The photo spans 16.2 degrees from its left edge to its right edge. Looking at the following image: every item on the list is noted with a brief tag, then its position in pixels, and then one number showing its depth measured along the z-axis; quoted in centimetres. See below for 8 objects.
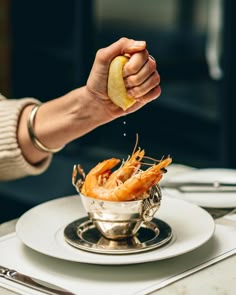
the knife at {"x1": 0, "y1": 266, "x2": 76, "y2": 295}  98
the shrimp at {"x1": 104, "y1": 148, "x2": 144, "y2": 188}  112
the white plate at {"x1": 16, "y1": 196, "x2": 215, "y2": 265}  105
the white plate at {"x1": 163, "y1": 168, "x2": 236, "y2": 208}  130
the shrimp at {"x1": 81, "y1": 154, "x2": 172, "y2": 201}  109
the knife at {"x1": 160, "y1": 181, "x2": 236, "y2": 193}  138
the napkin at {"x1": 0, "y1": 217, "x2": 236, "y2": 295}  101
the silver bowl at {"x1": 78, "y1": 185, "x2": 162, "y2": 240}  109
